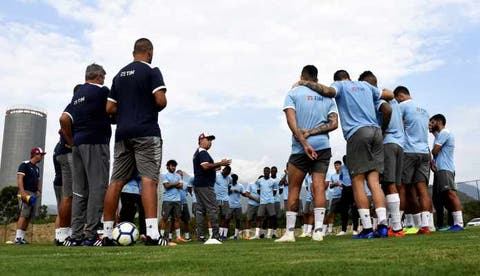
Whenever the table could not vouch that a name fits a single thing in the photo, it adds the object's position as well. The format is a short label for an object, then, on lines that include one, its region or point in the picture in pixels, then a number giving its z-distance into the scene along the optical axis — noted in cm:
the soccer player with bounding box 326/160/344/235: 1418
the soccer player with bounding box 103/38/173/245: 559
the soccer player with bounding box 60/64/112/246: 629
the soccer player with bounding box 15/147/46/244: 1012
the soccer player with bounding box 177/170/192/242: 1532
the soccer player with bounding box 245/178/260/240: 1731
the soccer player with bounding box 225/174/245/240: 1734
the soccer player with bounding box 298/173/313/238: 1378
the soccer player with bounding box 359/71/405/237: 675
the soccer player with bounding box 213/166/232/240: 1532
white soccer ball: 595
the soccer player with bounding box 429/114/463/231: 898
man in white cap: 898
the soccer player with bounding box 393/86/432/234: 833
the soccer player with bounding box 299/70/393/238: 613
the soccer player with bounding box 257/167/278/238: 1633
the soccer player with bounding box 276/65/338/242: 623
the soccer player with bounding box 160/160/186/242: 1335
